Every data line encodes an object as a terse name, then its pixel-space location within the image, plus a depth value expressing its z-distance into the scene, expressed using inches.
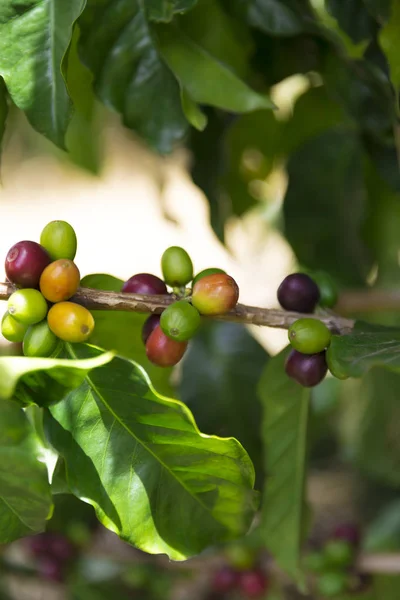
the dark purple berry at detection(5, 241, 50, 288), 24.1
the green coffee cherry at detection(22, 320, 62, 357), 24.1
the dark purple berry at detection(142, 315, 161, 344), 25.3
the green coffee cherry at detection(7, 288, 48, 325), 24.0
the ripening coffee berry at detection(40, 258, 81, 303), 24.0
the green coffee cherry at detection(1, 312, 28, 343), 24.3
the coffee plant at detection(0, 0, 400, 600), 24.1
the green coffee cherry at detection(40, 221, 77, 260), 24.6
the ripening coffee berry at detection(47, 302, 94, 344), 23.9
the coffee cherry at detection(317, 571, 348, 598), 32.4
